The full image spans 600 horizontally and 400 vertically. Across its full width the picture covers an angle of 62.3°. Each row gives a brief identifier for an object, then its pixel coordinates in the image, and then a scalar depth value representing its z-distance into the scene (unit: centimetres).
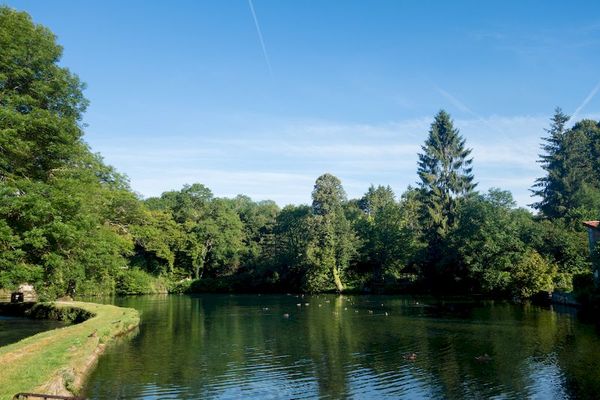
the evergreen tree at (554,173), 8119
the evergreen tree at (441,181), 7438
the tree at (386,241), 8006
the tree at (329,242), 7881
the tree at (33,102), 2212
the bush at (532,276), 5476
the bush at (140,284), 7444
